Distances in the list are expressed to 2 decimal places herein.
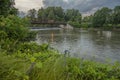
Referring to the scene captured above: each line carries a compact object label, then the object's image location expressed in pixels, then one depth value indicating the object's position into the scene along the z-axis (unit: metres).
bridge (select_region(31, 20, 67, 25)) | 27.08
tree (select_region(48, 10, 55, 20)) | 42.29
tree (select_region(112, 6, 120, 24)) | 31.72
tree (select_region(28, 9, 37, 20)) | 47.29
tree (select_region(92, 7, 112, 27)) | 32.53
